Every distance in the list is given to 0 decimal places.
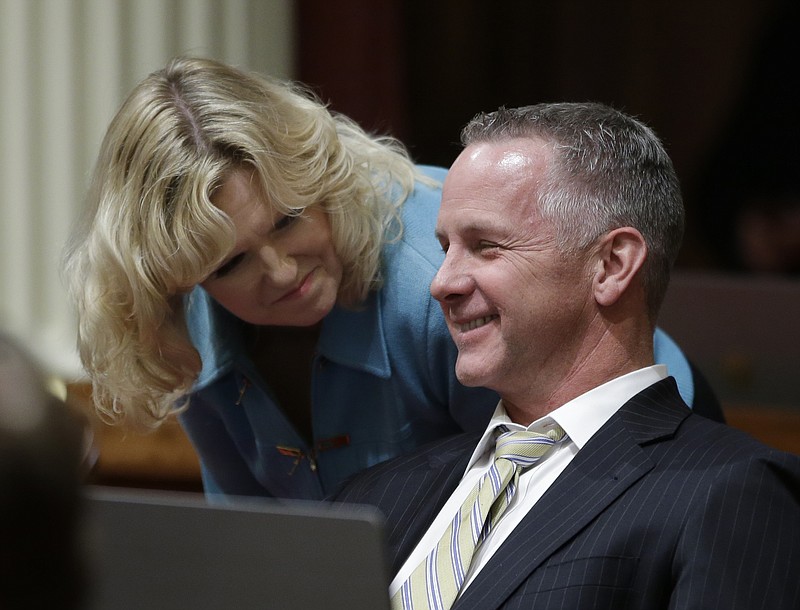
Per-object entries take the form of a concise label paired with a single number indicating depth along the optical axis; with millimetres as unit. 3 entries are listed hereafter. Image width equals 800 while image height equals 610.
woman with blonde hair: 4930
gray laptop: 4546
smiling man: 4747
